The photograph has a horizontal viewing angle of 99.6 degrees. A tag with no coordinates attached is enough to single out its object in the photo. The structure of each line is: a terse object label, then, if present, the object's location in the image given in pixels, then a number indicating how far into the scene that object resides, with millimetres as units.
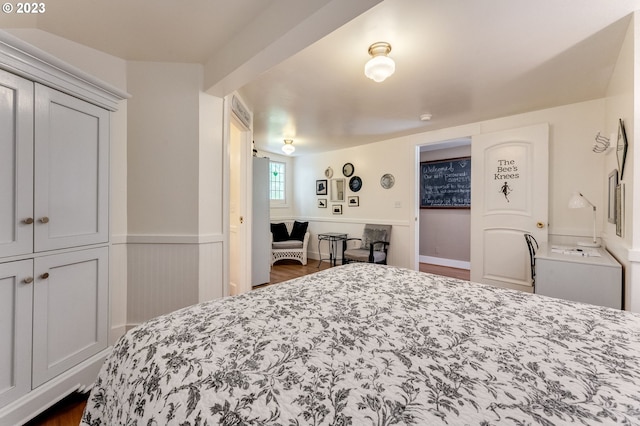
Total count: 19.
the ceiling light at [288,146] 4438
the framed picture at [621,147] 1789
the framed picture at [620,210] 1850
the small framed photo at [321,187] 5523
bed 589
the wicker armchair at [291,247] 4973
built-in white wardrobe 1256
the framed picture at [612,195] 2131
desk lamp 2459
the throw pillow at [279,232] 5227
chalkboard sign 4898
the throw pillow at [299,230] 5375
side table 4830
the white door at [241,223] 3232
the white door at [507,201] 3078
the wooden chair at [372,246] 4082
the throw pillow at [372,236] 4480
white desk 1828
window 5738
